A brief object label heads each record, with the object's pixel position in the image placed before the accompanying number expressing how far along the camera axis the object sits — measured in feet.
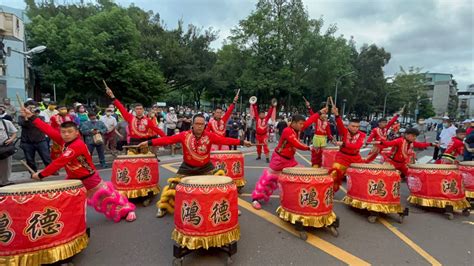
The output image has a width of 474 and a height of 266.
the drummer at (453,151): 22.14
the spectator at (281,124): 52.28
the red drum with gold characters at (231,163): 19.85
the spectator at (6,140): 19.59
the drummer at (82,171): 12.88
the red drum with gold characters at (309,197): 13.50
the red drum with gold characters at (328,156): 24.76
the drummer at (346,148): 18.22
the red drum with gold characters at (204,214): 10.84
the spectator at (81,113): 33.47
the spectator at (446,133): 31.01
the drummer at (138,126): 22.54
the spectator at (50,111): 29.66
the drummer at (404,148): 20.24
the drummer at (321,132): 29.30
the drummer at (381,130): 28.38
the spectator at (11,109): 39.58
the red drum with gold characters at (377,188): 15.64
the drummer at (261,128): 34.48
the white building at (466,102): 275.28
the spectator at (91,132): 28.09
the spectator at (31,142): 23.29
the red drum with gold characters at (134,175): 17.06
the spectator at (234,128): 45.91
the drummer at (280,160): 16.75
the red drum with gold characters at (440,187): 16.99
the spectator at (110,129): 33.88
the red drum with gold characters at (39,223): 9.63
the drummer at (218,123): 27.40
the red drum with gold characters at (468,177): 18.93
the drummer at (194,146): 14.83
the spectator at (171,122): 41.22
